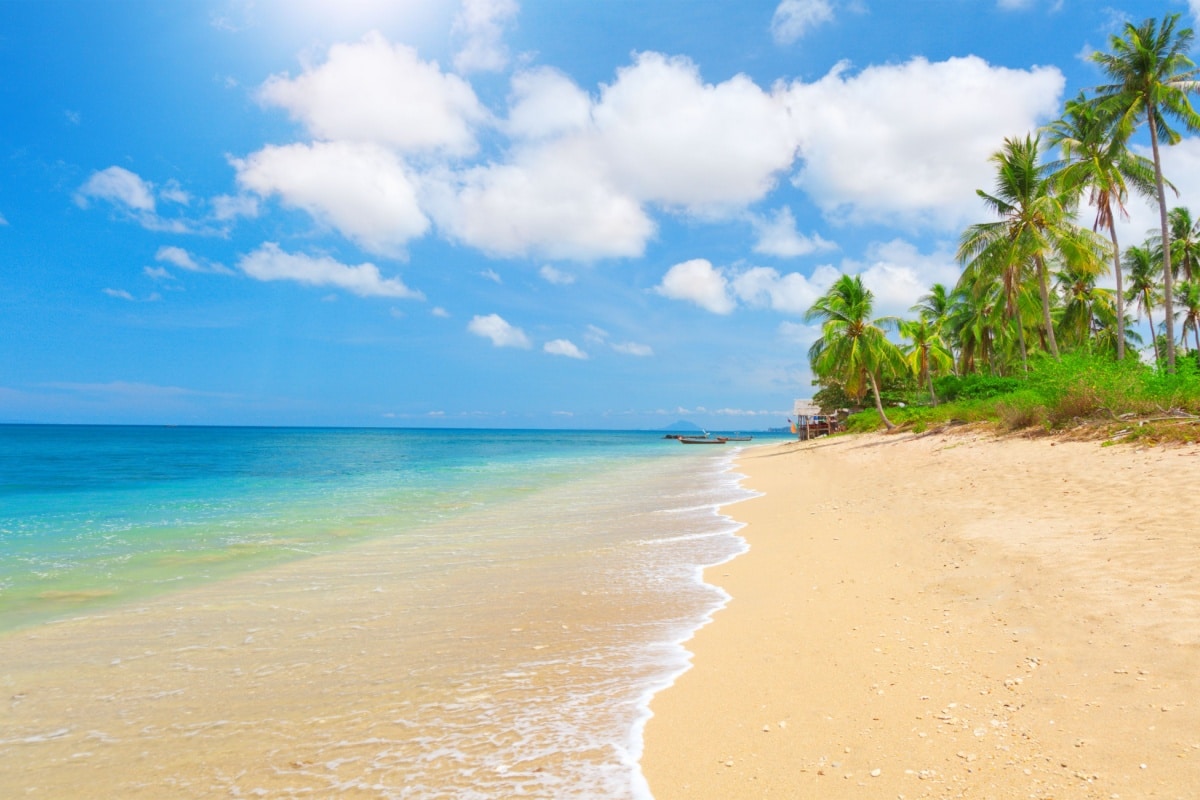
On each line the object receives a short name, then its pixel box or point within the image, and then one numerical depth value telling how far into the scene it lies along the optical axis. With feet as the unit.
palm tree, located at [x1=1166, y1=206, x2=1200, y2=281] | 111.45
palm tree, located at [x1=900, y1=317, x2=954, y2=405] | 129.01
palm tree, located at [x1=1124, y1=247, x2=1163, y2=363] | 120.67
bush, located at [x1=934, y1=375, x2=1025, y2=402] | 91.45
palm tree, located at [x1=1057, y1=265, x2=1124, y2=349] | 112.47
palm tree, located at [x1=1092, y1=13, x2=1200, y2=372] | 68.85
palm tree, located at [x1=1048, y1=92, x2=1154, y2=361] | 74.64
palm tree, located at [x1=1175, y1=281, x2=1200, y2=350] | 118.52
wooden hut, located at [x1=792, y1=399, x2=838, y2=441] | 177.06
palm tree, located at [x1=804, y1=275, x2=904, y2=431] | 107.76
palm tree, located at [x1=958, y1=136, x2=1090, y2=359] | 76.07
